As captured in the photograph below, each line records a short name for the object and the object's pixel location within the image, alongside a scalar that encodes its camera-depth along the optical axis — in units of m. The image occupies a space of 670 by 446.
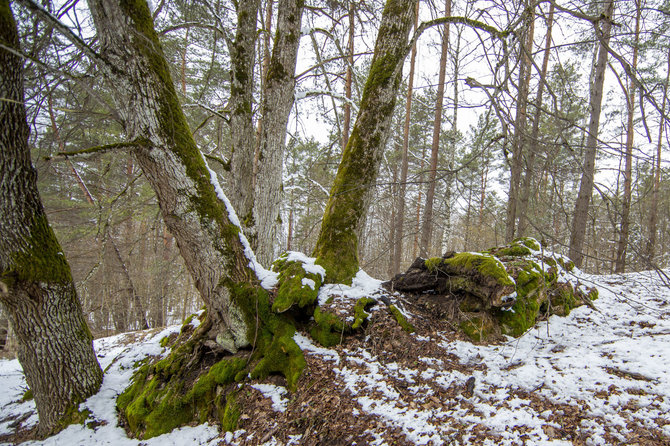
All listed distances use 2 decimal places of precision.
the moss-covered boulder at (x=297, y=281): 2.95
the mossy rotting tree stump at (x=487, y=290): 3.03
